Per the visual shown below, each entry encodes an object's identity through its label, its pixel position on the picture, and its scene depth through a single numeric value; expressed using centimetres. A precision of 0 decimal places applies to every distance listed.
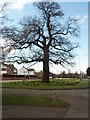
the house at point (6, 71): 5051
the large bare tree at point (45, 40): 1449
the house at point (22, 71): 6031
